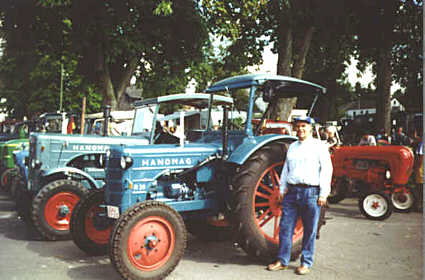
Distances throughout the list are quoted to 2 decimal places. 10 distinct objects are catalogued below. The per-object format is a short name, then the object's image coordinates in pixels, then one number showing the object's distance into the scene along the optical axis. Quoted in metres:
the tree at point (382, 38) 17.31
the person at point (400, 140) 19.67
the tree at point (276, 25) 13.73
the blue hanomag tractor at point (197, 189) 4.58
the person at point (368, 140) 14.19
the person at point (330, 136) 10.64
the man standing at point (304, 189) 4.86
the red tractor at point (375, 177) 8.50
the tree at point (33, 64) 16.41
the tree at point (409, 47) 18.16
